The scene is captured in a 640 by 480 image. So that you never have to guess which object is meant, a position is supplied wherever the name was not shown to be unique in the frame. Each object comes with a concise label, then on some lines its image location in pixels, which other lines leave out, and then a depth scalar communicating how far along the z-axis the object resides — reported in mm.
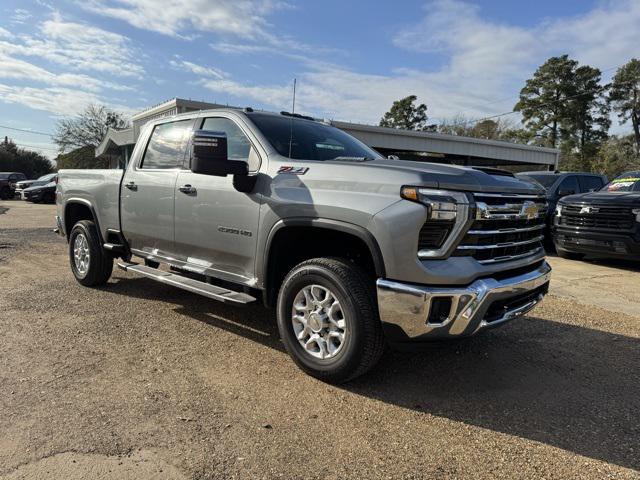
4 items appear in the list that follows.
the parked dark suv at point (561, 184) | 11016
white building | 24188
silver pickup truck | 3090
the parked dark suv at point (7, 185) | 31750
